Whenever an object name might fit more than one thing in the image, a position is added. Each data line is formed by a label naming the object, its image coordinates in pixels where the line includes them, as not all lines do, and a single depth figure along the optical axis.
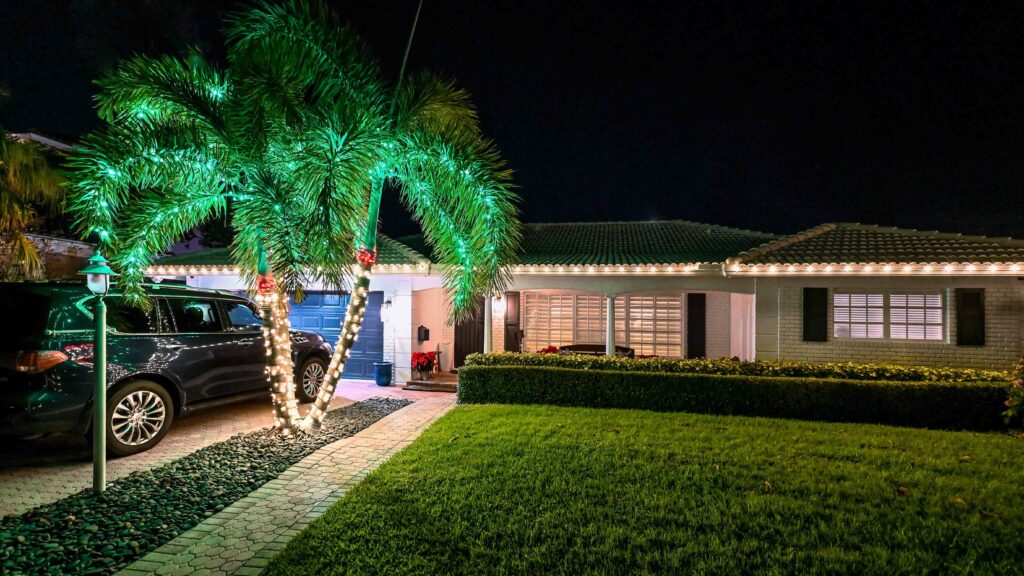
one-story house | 8.75
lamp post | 4.57
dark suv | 4.93
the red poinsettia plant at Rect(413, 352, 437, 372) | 11.24
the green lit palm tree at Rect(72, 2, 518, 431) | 5.19
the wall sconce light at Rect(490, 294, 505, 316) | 13.26
